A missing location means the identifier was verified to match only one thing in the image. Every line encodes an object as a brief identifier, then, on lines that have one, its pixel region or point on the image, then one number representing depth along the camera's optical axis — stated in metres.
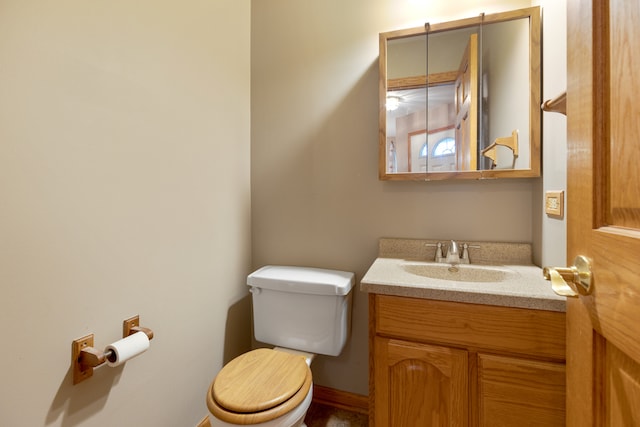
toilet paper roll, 0.89
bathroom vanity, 0.90
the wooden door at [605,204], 0.45
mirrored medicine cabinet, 1.27
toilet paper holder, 0.87
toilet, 1.03
